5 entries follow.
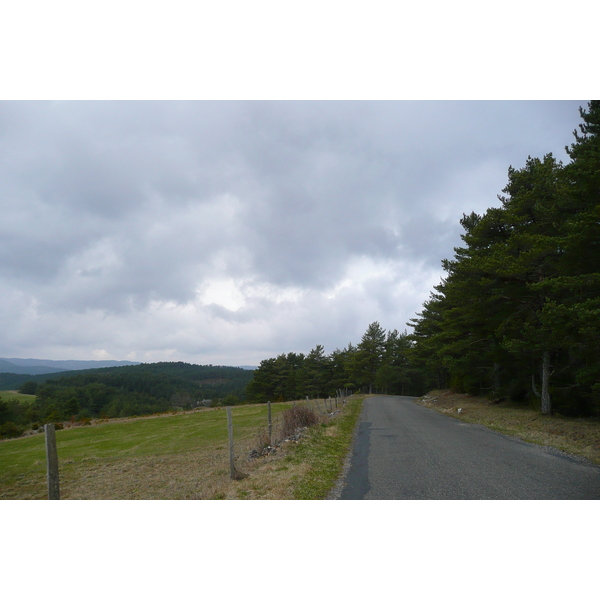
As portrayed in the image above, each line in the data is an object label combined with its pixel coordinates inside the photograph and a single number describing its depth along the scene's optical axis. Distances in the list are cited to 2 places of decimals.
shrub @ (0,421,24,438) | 32.69
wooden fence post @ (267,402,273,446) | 12.96
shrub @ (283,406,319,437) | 14.32
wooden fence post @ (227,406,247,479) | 8.30
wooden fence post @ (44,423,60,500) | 6.12
